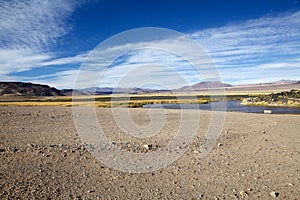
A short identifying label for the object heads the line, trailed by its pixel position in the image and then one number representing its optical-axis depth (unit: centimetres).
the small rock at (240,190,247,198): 691
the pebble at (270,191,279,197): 685
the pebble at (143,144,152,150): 1193
